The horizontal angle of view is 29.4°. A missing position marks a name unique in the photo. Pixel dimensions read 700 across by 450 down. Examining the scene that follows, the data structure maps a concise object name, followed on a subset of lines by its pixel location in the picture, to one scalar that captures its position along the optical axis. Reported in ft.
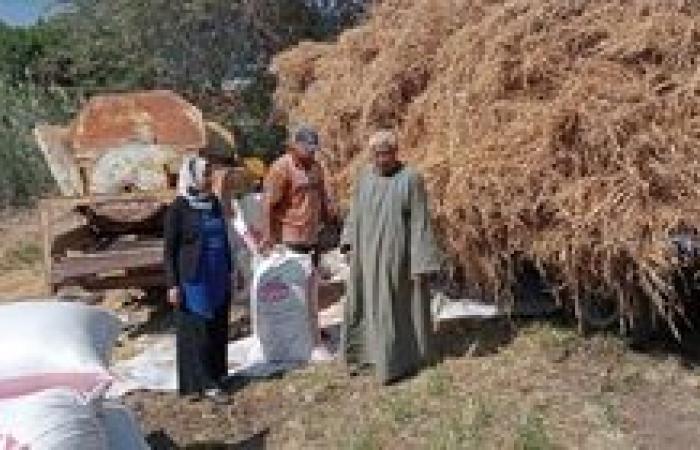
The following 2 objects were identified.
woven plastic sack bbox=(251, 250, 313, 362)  27.53
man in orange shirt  27.63
